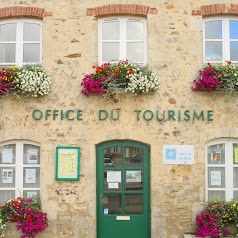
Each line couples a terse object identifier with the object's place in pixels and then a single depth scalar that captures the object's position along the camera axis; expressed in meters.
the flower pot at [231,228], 9.19
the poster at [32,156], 9.65
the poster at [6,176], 9.62
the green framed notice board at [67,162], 9.39
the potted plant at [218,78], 9.25
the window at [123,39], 9.80
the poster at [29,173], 9.62
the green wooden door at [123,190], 9.45
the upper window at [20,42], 9.87
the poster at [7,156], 9.65
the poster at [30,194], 9.58
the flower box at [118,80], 9.25
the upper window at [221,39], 9.78
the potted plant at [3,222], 9.09
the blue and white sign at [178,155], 9.41
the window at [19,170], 9.59
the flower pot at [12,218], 9.20
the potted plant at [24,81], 9.30
